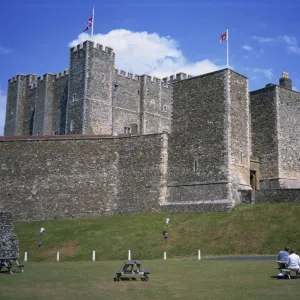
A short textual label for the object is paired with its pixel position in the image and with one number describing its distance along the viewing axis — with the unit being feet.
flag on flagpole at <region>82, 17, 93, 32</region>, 176.89
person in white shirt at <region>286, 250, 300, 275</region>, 56.49
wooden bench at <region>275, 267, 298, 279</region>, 54.95
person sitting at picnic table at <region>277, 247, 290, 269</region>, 57.74
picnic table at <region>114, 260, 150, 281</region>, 55.42
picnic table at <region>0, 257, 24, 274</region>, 68.08
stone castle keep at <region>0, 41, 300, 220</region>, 115.65
